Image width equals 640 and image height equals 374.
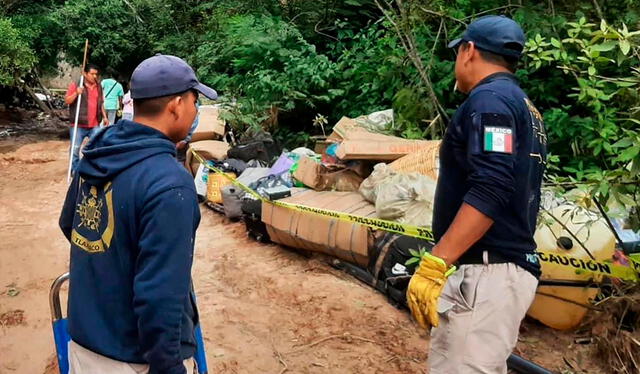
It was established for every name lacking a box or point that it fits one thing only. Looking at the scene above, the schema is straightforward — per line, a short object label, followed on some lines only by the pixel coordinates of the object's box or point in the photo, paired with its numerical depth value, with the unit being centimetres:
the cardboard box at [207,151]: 766
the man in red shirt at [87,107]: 853
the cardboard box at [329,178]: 566
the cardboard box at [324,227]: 461
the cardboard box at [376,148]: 547
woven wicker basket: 479
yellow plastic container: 358
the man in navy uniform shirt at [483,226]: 207
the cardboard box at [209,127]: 838
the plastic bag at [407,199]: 433
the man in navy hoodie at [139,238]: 162
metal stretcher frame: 209
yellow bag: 689
